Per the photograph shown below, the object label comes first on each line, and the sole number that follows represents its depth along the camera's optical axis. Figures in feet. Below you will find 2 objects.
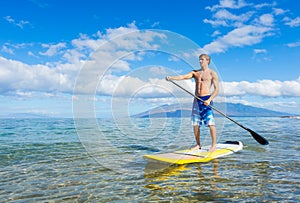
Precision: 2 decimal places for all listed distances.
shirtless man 28.22
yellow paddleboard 25.05
